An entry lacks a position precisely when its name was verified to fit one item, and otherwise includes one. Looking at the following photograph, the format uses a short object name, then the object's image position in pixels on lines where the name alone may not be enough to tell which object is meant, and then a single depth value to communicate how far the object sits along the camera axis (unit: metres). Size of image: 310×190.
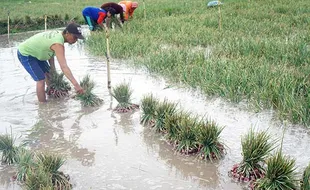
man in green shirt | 5.83
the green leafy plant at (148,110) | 5.54
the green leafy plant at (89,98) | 6.40
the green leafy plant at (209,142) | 4.43
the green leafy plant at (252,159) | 3.97
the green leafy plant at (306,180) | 3.47
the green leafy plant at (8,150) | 4.45
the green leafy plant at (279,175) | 3.62
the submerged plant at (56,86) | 6.94
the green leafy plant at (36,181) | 3.69
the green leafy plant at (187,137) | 4.59
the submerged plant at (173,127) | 4.85
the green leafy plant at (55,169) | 3.93
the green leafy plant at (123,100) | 6.15
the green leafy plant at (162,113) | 5.28
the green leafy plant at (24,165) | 4.06
